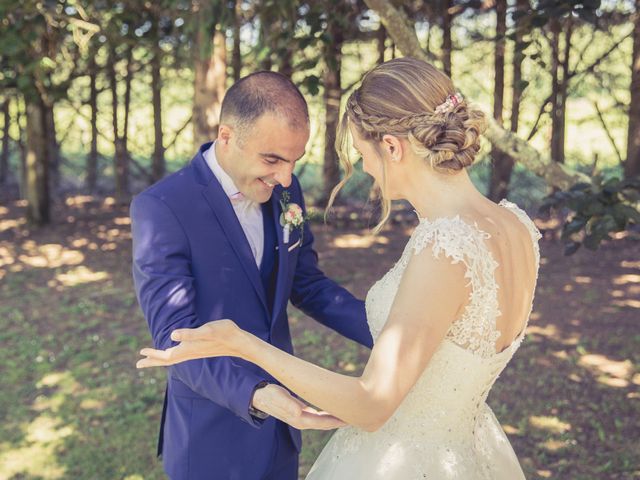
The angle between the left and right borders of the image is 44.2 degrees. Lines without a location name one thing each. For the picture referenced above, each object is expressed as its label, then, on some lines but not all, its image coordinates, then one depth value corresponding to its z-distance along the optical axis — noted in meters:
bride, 1.82
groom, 2.42
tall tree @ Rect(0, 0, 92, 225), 7.63
